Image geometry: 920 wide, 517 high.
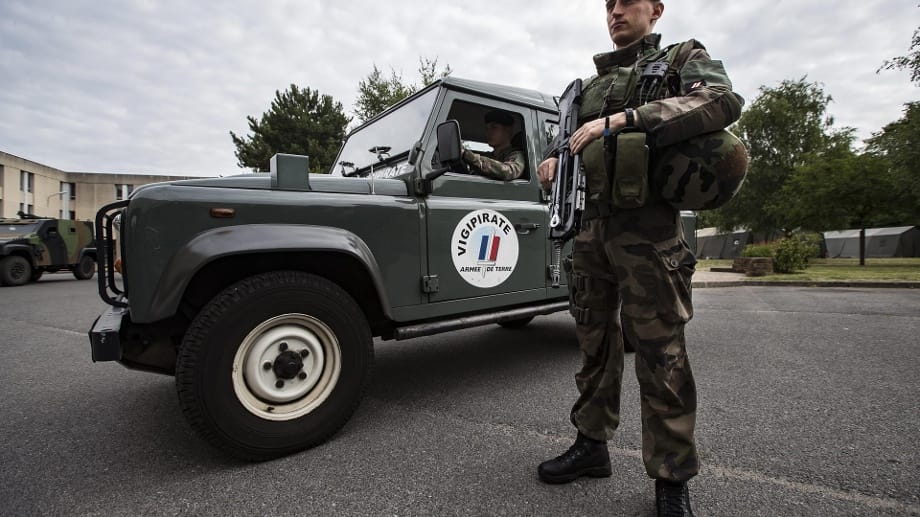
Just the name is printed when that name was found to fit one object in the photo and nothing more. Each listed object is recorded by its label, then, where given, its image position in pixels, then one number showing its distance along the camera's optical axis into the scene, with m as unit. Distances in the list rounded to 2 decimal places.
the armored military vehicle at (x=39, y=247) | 10.23
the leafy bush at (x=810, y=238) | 15.94
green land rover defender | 1.75
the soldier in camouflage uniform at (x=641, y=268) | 1.41
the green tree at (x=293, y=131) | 19.89
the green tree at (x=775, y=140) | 25.66
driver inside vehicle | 2.83
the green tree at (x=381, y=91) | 16.50
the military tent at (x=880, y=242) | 26.20
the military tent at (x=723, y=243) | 31.16
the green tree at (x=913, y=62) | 13.24
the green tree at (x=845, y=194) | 16.92
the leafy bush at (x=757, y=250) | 11.62
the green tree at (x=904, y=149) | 13.26
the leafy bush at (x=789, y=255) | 10.98
